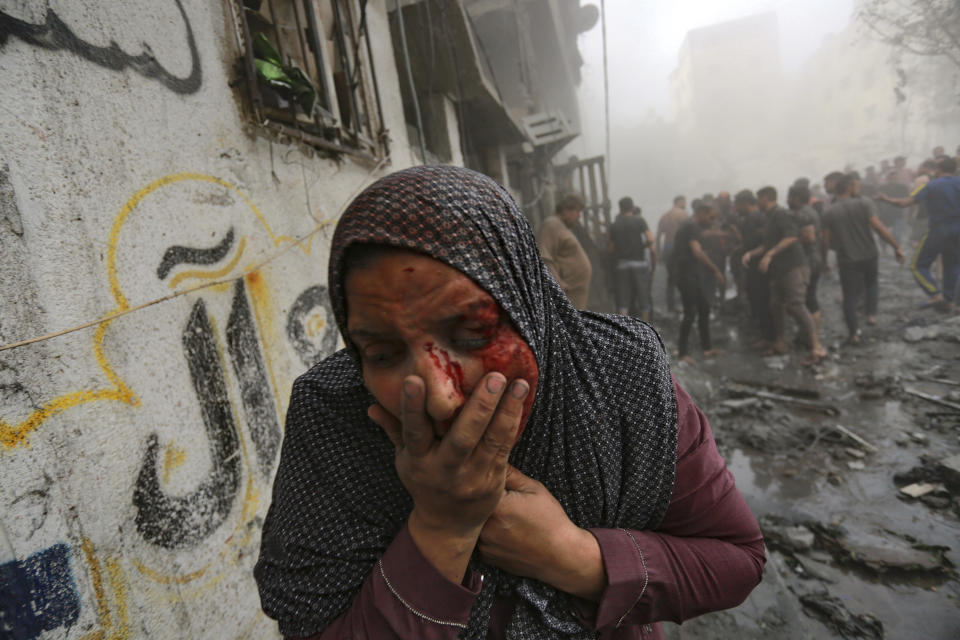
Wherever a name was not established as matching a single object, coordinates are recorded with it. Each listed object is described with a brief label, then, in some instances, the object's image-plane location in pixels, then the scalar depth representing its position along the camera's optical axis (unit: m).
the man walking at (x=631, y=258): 6.75
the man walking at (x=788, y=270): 5.34
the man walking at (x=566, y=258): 5.13
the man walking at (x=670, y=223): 8.23
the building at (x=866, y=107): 28.58
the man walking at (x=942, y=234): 5.79
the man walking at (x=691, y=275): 5.83
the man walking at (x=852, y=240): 5.50
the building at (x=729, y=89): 50.00
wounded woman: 0.72
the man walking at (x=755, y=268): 6.03
